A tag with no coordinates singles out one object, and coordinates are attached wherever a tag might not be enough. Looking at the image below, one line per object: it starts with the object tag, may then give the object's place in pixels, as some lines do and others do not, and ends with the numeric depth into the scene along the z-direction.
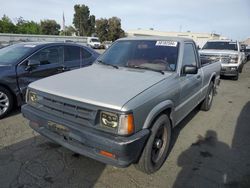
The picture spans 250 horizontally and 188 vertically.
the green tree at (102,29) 52.71
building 74.31
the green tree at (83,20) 62.44
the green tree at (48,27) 57.75
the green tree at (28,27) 47.68
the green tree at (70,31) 66.95
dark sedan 4.61
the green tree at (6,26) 41.06
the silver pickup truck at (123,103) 2.31
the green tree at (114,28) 51.94
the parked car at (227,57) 9.82
